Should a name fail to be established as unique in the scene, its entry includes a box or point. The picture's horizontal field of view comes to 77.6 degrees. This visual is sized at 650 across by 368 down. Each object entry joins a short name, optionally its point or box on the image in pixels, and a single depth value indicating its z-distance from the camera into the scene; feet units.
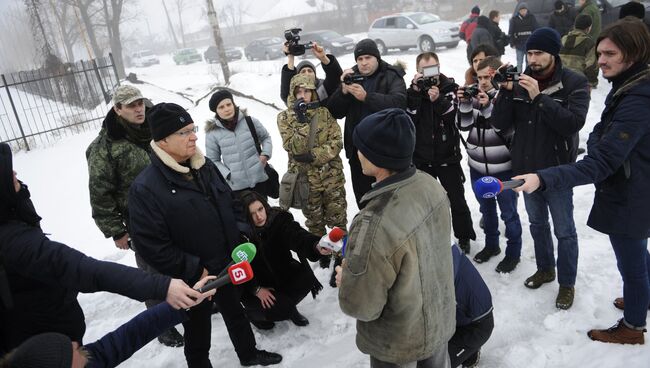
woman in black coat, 10.78
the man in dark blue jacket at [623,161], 7.28
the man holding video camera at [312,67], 13.48
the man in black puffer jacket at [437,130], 12.30
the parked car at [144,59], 116.78
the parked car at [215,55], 97.50
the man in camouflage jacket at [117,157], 10.27
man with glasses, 7.89
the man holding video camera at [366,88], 12.10
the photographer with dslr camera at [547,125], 9.28
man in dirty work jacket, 5.50
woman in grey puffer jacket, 13.20
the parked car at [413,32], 49.08
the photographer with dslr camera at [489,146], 11.53
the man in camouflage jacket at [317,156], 12.78
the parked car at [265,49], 80.54
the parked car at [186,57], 108.47
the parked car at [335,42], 65.16
